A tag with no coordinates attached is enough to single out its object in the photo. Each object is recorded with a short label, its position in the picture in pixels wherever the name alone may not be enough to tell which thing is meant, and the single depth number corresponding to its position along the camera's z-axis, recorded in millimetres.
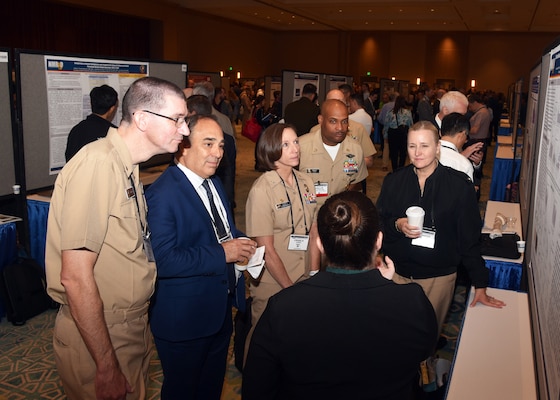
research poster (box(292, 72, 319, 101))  7797
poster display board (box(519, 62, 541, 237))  3484
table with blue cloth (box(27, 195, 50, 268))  3990
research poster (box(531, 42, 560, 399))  1461
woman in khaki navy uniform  2477
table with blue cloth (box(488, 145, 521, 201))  6789
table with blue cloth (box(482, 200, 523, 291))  3141
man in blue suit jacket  1895
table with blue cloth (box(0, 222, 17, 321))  3613
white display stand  1803
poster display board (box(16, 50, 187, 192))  3840
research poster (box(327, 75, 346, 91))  9250
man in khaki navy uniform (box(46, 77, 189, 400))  1512
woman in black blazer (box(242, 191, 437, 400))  1238
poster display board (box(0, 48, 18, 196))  3695
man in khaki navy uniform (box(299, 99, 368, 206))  3479
